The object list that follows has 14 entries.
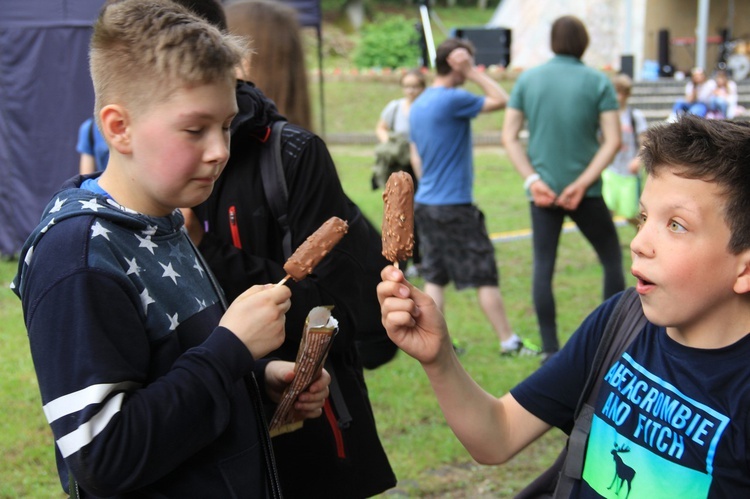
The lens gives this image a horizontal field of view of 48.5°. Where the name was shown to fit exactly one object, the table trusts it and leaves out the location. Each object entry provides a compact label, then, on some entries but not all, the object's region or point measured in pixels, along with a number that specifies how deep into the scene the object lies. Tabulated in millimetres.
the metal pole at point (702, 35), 23312
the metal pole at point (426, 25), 11284
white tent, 27078
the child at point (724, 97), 18000
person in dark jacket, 2221
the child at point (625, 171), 8219
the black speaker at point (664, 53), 25750
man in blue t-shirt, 5875
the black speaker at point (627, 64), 22500
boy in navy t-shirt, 1648
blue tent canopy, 8891
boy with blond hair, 1503
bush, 32094
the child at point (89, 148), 6000
